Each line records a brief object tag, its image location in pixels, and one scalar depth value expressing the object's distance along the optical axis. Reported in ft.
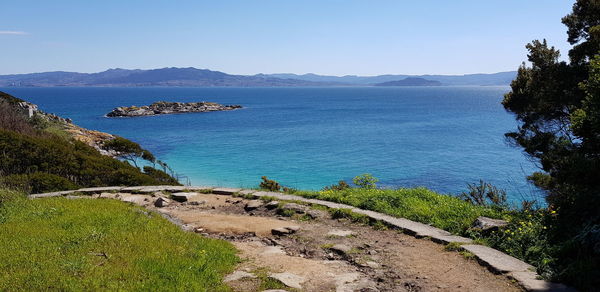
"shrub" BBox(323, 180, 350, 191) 50.52
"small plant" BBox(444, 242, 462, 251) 24.36
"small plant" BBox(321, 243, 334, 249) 25.51
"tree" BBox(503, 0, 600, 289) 21.11
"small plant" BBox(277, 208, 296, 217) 33.92
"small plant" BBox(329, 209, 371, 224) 30.98
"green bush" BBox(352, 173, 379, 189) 44.11
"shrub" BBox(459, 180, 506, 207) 41.97
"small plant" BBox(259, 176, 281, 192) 54.22
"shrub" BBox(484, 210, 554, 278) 21.49
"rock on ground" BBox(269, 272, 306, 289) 18.95
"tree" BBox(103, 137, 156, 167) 98.63
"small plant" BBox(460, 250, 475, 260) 22.82
